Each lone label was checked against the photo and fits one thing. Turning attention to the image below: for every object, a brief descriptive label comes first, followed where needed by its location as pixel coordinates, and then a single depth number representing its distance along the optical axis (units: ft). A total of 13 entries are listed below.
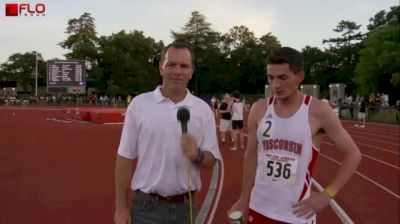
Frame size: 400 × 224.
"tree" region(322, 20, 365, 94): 261.65
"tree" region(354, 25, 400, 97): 165.89
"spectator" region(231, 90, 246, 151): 49.01
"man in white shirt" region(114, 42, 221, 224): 9.01
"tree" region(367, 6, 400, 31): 241.59
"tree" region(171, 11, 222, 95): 267.59
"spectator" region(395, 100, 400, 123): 93.38
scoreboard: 172.45
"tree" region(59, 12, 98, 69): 269.11
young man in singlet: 9.20
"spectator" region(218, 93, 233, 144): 51.47
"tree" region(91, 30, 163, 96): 245.65
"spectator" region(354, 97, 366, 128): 85.78
